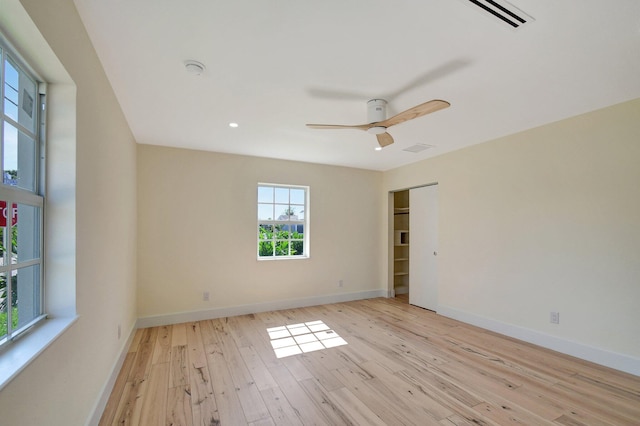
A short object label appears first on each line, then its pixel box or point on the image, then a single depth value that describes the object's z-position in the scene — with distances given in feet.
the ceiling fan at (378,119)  8.11
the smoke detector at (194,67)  6.64
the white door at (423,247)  15.39
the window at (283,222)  15.64
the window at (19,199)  3.62
